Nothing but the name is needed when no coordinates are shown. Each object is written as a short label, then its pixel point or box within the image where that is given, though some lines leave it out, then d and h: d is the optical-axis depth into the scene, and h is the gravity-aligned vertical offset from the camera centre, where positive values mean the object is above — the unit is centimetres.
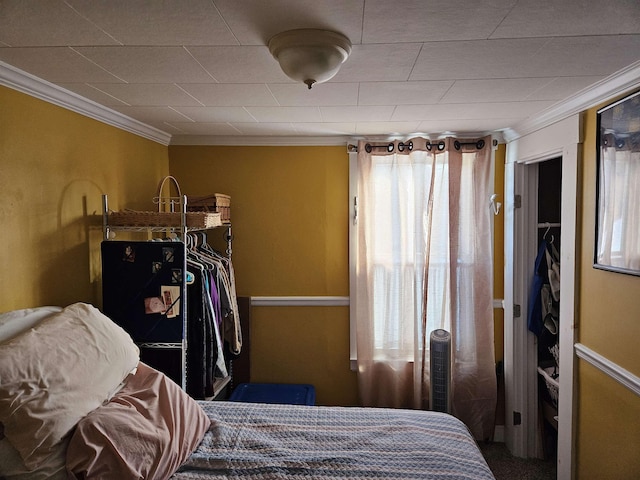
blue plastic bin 319 -127
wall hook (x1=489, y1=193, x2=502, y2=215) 325 +16
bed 137 -76
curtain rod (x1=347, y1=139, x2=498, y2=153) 324 +61
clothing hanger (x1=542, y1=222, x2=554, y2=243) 314 -5
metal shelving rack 240 -4
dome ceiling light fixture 144 +60
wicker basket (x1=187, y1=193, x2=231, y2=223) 298 +16
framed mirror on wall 187 +17
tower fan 307 -105
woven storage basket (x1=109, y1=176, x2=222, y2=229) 248 +4
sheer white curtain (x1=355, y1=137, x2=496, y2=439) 326 -36
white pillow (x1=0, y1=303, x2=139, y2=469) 133 -52
